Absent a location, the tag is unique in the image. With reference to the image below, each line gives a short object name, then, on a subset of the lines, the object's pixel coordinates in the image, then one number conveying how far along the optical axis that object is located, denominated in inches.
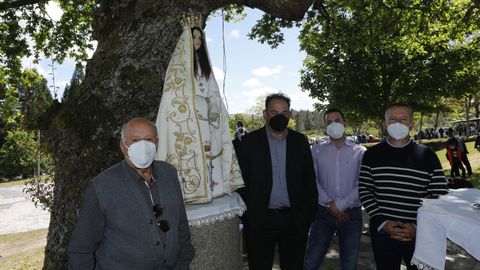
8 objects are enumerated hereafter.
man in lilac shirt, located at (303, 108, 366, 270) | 151.9
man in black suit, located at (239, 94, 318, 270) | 132.4
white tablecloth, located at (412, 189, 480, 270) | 93.6
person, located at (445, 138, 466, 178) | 520.4
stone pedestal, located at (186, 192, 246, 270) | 117.0
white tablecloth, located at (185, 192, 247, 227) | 116.7
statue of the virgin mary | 117.6
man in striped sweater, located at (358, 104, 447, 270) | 127.3
